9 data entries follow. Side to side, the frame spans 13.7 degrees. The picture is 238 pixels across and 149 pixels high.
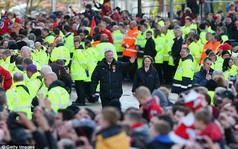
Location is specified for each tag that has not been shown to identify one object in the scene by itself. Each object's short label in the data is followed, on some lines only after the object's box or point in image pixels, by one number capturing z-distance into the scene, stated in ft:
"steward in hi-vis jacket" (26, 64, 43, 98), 63.93
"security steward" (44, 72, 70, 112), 55.42
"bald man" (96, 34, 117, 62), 84.79
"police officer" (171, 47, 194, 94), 79.56
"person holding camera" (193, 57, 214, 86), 71.75
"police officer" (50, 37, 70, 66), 84.05
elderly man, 72.02
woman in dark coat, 71.31
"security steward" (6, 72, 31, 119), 59.00
